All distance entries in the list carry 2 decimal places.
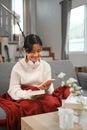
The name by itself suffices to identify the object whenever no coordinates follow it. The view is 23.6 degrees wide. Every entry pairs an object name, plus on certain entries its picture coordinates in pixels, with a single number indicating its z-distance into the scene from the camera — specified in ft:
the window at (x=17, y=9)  20.72
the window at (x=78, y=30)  13.85
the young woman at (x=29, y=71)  5.88
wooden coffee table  3.75
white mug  3.69
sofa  7.02
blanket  5.20
